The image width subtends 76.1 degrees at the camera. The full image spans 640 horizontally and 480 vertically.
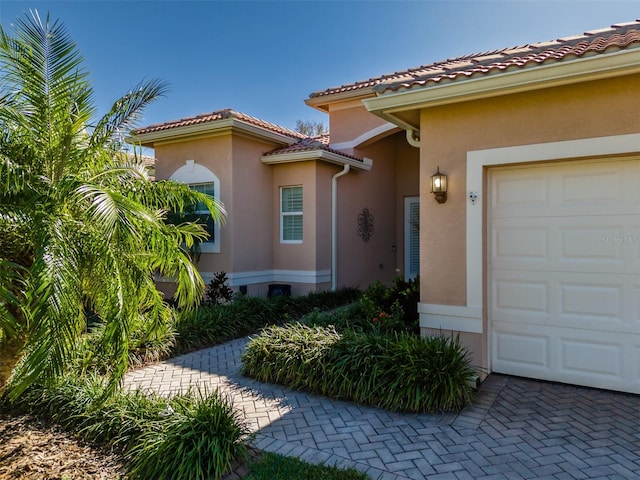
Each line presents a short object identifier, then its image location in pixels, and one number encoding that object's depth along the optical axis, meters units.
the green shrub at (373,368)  5.07
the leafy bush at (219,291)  10.77
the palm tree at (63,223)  3.29
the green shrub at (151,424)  3.76
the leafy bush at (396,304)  6.94
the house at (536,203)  5.19
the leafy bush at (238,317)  8.16
